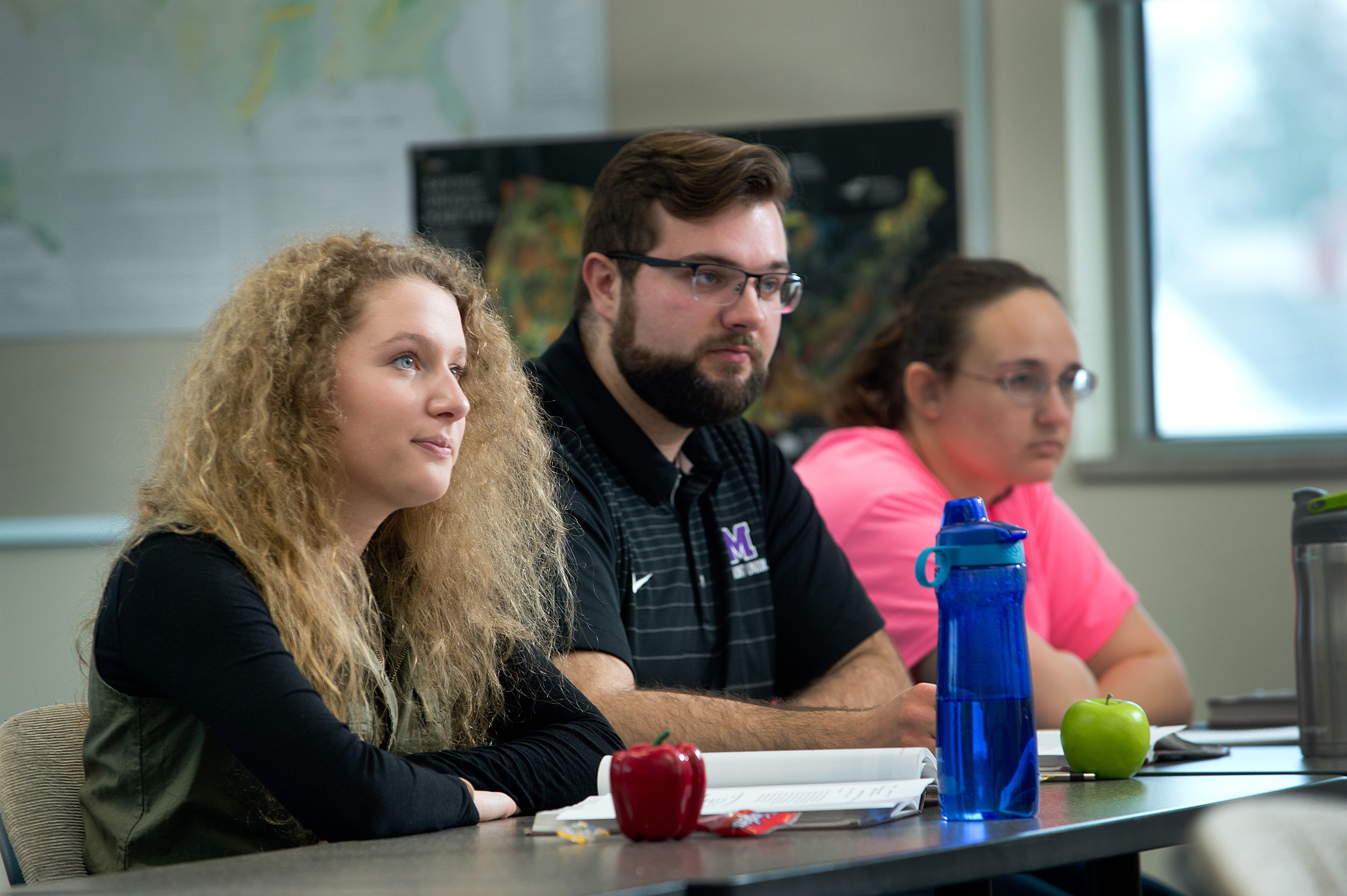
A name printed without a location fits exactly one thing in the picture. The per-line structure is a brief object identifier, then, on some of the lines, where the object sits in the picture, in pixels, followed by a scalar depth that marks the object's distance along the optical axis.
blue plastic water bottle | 3.91
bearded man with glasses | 4.67
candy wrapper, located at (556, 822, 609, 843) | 3.89
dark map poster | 6.82
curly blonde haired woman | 4.00
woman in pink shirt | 4.98
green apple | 4.16
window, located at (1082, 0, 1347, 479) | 6.97
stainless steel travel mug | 4.42
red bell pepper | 3.85
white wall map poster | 7.37
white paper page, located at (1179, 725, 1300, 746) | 4.63
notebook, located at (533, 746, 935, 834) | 3.90
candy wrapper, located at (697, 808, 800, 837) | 3.86
